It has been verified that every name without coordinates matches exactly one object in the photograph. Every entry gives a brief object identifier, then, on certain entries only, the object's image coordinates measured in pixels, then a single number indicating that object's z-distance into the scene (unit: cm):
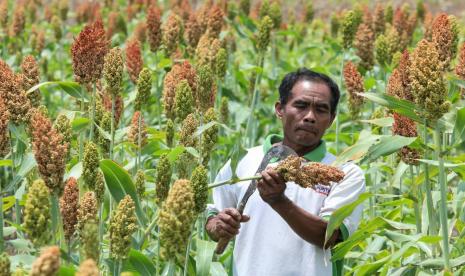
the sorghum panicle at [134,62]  1046
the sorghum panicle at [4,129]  687
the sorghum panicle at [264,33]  1181
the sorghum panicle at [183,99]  833
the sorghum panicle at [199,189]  627
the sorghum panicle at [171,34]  1177
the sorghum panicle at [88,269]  440
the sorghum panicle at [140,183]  796
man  741
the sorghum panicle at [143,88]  854
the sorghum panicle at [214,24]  1220
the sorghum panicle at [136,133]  925
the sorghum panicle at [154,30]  1175
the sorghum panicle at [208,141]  827
